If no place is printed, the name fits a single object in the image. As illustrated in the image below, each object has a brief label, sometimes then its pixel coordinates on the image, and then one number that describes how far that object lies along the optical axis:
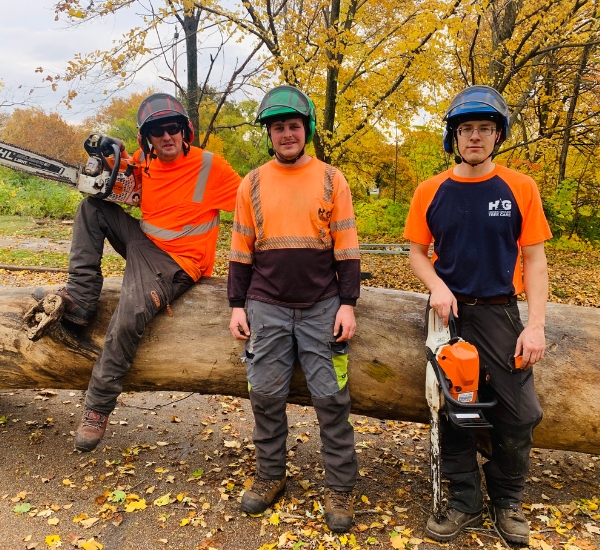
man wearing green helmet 2.88
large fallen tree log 3.17
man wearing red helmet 3.29
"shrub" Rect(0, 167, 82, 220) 19.64
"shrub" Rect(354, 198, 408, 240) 15.66
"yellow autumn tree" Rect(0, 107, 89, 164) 33.22
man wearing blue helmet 2.62
